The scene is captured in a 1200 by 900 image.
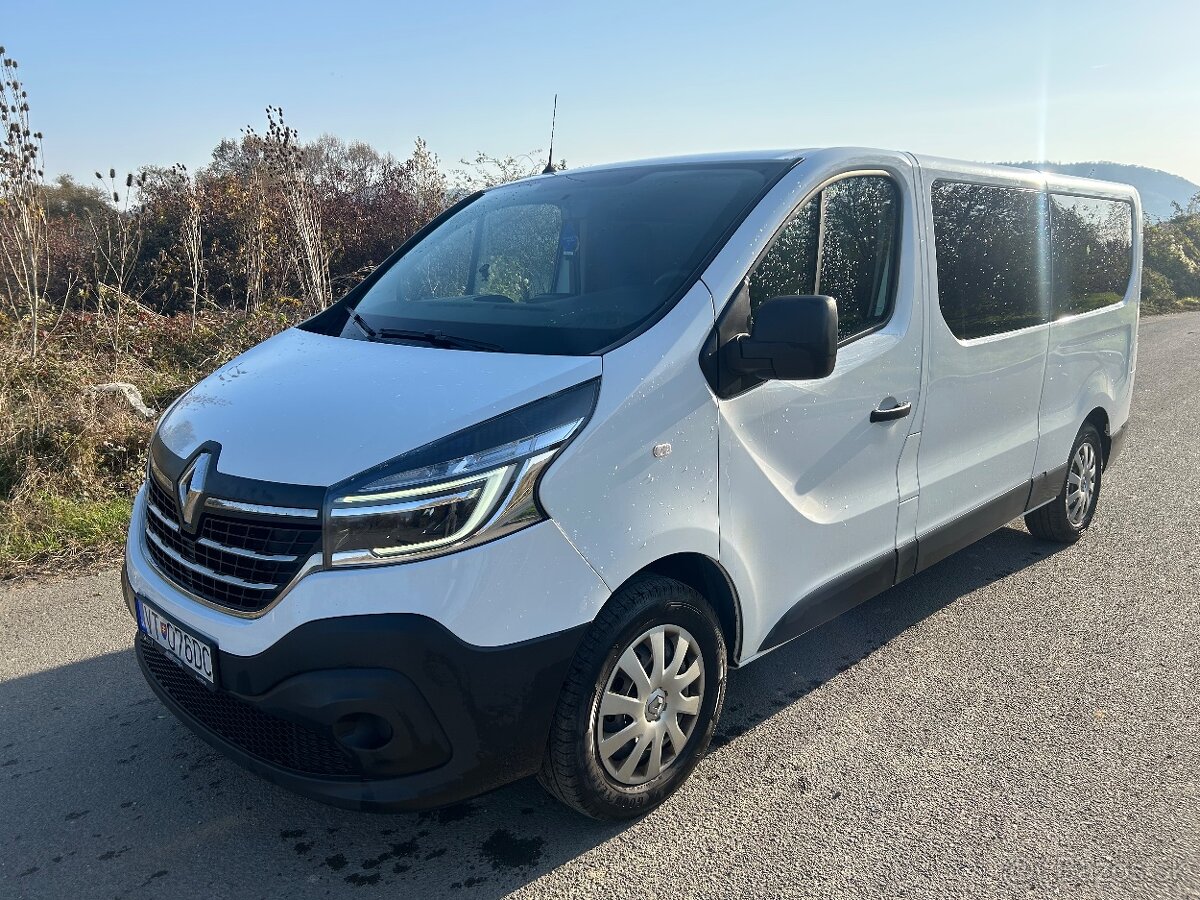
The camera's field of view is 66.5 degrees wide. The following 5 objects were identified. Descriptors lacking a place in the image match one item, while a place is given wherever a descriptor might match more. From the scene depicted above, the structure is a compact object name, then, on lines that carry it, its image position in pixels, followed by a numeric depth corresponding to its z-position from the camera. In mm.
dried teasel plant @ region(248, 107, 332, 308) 7852
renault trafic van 2180
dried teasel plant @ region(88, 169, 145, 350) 6828
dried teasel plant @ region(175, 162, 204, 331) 7703
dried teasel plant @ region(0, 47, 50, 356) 5973
